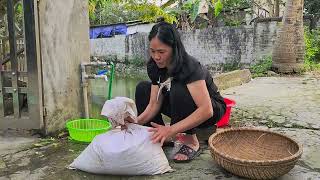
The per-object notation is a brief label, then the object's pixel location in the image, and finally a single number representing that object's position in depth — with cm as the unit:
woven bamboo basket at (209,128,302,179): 215
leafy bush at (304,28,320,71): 916
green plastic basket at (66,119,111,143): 308
